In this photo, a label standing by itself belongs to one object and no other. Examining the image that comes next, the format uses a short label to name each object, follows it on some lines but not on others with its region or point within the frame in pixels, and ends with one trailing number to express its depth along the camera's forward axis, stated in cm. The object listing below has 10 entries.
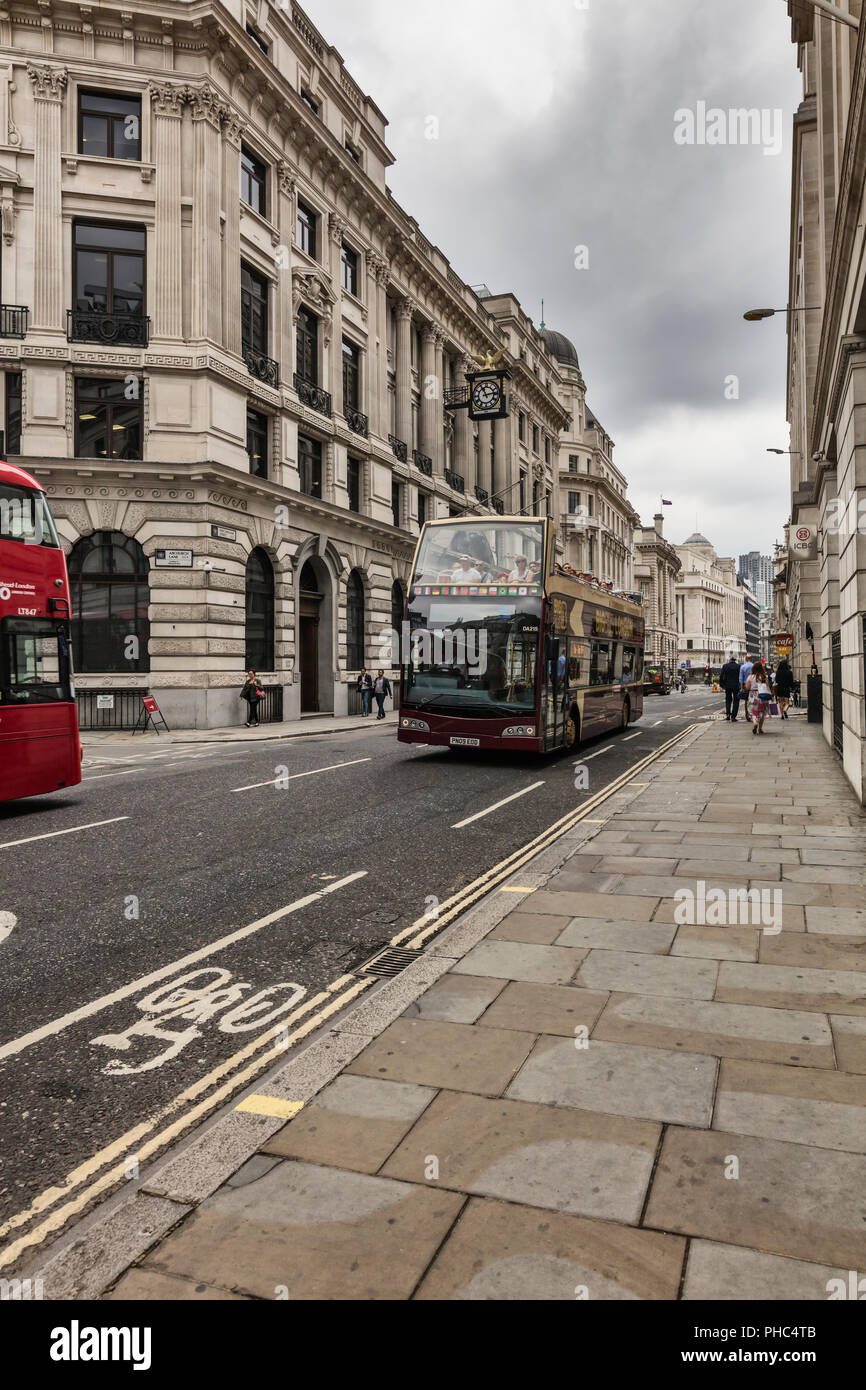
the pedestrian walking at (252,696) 2381
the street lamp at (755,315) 1730
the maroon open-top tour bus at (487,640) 1379
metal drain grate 480
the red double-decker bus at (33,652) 993
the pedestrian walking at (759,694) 2031
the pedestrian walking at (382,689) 2927
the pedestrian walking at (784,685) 2628
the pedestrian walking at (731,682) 2494
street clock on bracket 3781
